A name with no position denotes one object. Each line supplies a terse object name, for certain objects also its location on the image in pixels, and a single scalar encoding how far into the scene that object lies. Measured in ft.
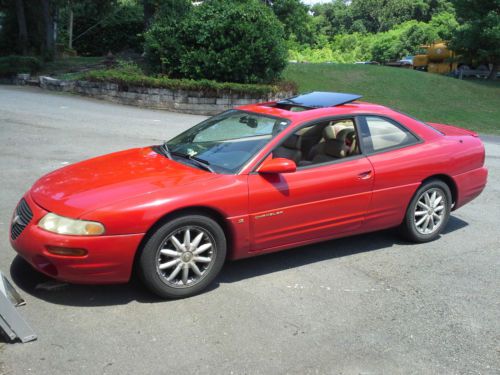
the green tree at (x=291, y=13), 103.14
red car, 12.42
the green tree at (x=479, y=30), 78.74
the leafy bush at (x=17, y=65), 63.26
